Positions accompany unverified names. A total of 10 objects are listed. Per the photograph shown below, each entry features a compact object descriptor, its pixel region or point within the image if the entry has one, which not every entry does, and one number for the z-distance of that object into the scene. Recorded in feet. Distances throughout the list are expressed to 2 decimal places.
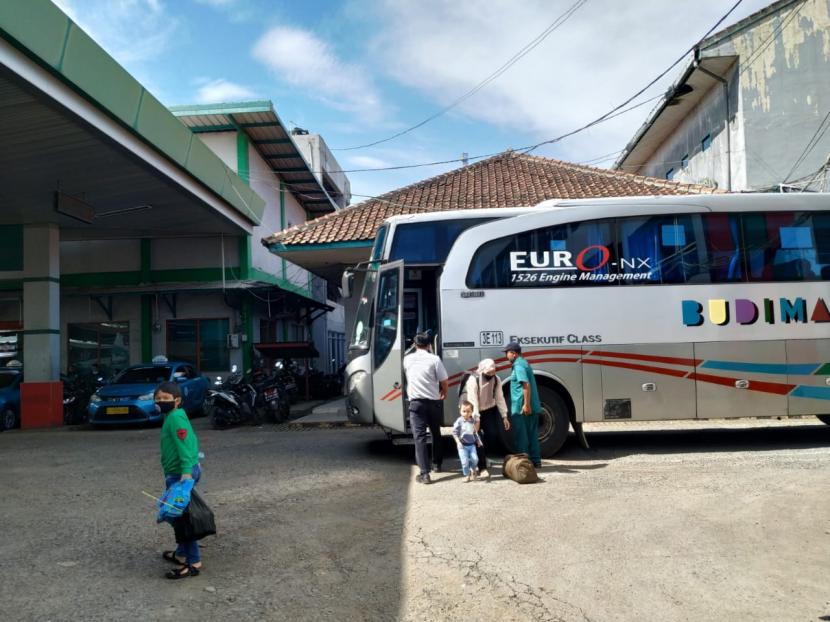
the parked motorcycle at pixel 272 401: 51.78
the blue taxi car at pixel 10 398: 54.49
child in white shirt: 27.40
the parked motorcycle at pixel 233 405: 50.57
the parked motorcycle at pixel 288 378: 57.62
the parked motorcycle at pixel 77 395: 59.52
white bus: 31.96
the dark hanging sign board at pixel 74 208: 46.55
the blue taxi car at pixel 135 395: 52.24
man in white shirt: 27.35
